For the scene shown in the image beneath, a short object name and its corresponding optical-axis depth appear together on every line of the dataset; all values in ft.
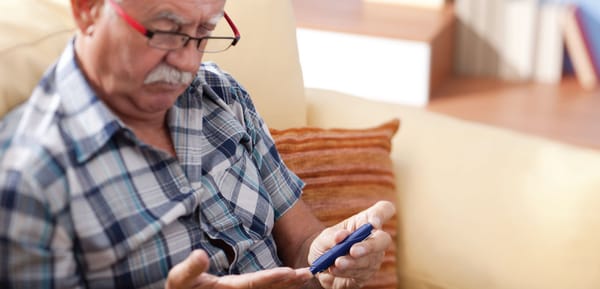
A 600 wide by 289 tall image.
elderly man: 3.90
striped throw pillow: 5.63
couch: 5.66
